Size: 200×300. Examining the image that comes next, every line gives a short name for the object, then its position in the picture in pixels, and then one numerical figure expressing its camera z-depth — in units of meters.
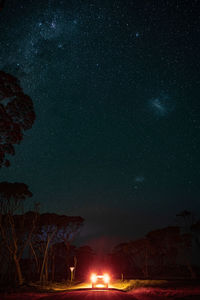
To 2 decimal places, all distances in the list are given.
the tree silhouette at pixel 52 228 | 40.12
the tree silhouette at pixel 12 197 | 28.05
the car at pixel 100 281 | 25.45
